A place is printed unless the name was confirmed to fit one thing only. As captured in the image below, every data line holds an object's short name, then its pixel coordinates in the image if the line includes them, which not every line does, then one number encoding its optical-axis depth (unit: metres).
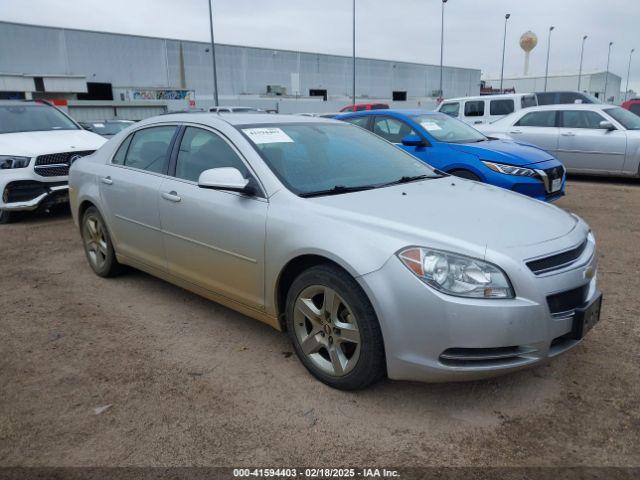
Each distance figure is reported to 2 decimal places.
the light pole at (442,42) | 42.74
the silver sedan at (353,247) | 2.52
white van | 14.24
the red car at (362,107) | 26.32
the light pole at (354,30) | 36.72
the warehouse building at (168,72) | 40.91
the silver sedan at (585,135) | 9.73
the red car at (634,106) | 15.75
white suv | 7.22
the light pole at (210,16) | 28.06
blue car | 6.48
